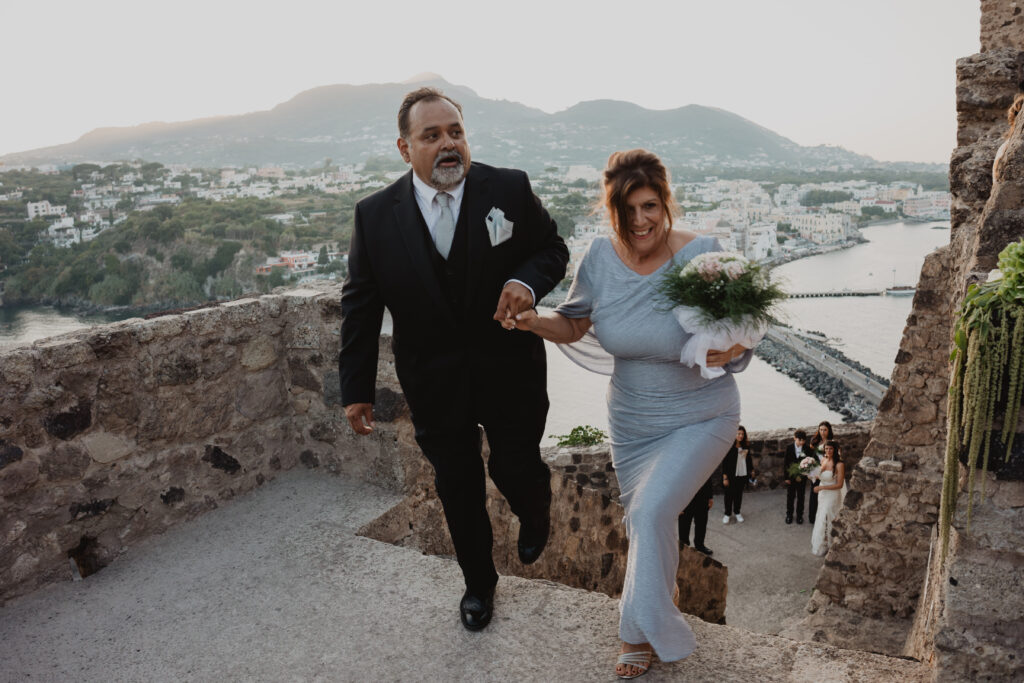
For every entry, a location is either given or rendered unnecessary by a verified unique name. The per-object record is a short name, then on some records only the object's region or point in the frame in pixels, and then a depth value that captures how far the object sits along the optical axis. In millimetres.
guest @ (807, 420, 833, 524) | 7973
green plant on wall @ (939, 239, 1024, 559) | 1678
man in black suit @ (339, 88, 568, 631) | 2410
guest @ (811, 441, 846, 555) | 7684
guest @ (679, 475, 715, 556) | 7324
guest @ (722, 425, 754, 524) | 9000
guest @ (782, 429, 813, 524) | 8875
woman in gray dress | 2232
